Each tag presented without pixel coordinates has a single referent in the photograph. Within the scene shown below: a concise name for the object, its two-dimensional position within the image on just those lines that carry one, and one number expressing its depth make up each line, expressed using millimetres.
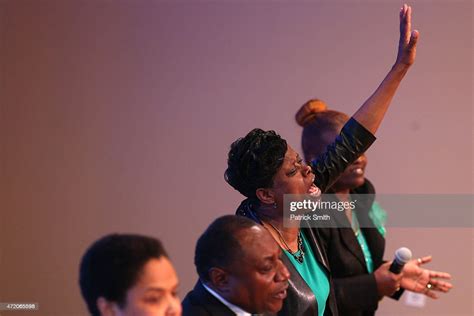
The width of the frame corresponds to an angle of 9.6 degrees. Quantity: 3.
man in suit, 7422
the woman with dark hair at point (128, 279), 7155
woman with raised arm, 7732
